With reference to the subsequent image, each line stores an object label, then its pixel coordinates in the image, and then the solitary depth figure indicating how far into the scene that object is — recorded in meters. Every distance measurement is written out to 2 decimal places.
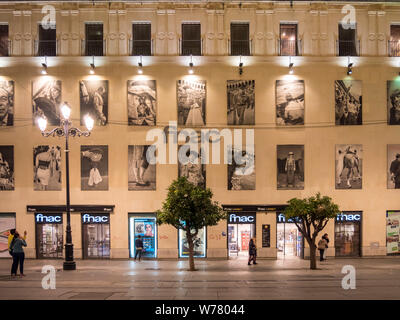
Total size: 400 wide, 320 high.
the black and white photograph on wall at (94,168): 21.83
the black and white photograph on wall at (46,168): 21.86
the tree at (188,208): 17.57
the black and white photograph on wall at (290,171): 22.14
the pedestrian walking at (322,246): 20.78
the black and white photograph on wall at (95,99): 22.00
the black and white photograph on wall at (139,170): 21.86
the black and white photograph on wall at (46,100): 21.97
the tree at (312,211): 17.83
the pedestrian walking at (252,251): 20.00
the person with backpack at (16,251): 15.53
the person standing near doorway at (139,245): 20.86
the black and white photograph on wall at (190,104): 22.08
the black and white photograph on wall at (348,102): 22.30
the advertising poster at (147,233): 21.89
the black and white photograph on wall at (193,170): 21.98
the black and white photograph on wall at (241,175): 22.05
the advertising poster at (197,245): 21.89
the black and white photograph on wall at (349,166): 22.17
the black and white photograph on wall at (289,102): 22.25
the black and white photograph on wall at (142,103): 22.03
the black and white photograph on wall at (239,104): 22.19
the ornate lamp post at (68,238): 17.56
